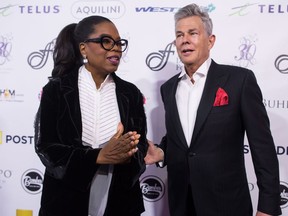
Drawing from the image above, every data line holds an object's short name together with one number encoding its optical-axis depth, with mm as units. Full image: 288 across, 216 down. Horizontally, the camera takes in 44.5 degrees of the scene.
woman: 1283
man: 1346
